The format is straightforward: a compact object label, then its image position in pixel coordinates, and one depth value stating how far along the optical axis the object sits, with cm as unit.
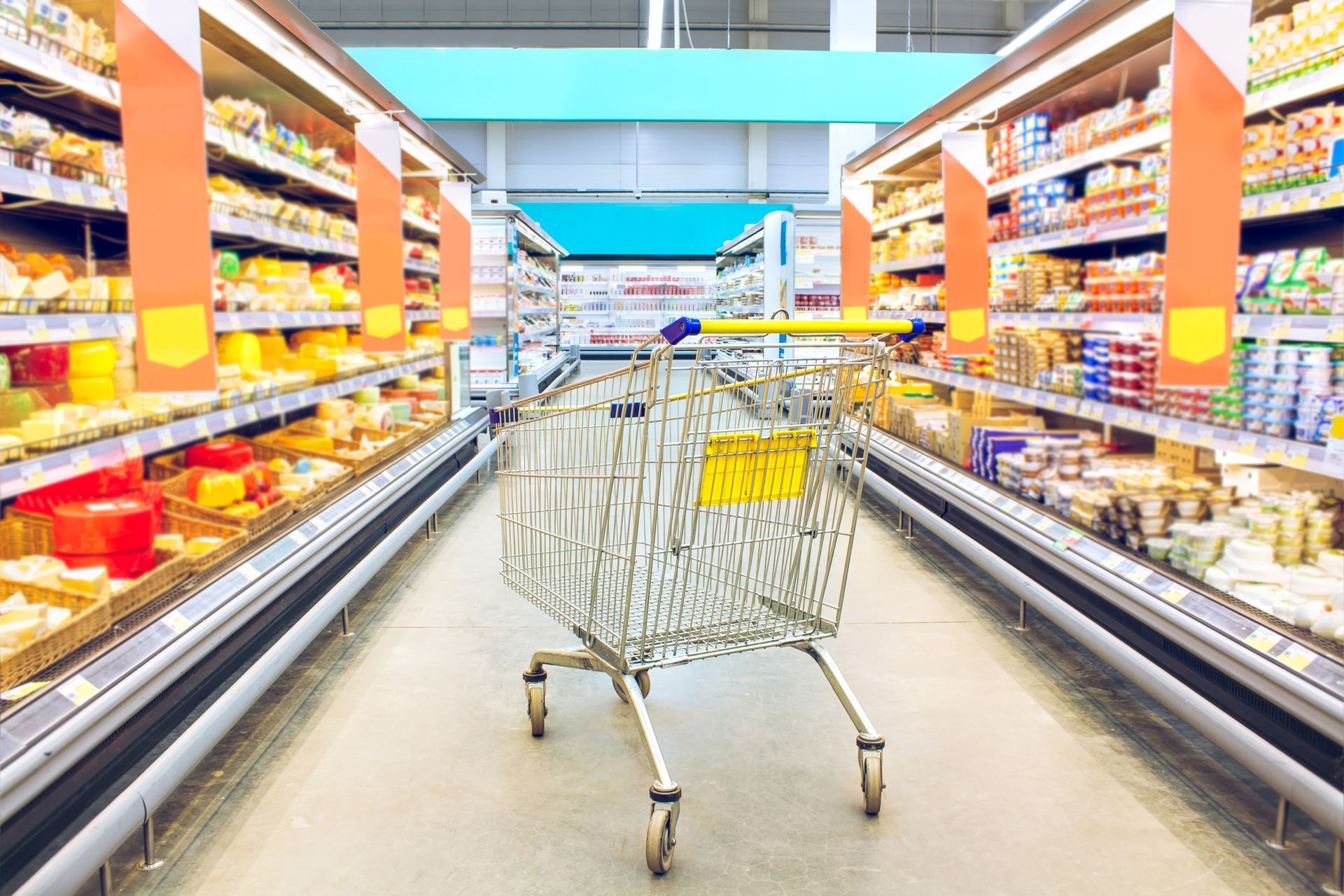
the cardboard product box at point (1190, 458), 340
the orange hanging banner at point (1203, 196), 244
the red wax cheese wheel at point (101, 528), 248
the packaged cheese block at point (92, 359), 278
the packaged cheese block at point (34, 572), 226
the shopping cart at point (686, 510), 221
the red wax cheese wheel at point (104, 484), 273
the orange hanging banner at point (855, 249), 580
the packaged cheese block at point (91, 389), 277
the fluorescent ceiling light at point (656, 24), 862
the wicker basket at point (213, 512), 304
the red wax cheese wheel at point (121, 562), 249
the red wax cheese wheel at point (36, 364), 267
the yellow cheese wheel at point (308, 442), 439
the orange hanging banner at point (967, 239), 414
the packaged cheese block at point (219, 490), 320
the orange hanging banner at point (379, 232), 412
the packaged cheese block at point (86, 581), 231
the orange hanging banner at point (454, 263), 563
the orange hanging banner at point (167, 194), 241
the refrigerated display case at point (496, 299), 810
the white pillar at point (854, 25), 945
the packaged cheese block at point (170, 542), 276
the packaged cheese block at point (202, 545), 282
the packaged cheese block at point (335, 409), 468
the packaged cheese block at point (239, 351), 377
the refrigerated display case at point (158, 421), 209
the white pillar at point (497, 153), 1919
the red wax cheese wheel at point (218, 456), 346
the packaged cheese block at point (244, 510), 317
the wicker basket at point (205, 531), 296
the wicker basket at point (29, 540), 253
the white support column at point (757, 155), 1934
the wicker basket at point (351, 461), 417
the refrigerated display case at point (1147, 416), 232
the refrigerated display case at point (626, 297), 1772
